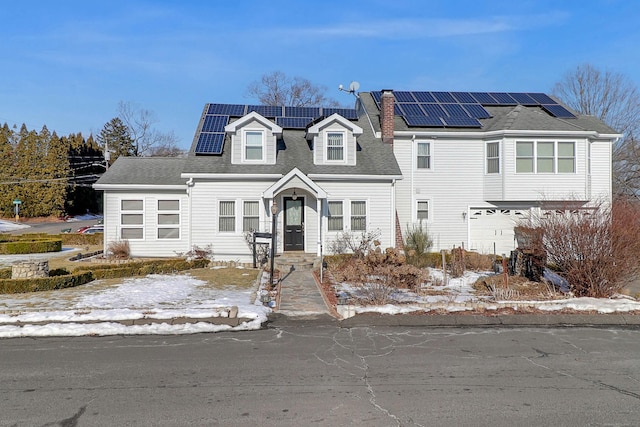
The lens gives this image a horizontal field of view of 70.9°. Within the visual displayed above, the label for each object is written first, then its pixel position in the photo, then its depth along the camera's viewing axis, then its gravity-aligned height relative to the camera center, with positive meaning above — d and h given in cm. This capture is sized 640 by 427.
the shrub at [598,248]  1102 -78
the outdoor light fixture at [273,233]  1295 -46
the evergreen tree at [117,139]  6256 +1149
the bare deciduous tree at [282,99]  4859 +1287
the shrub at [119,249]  1881 -134
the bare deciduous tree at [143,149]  5500 +868
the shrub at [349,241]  1871 -99
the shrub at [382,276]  1111 -167
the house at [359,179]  1869 +166
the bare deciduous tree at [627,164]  3584 +433
